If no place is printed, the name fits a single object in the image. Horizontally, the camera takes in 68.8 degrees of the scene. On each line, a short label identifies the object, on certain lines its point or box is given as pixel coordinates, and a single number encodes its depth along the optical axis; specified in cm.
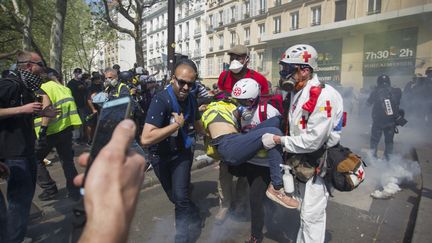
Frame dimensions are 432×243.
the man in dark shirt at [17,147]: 297
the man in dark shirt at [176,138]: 305
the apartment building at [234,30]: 3519
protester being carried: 304
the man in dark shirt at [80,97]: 861
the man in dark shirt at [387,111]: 667
